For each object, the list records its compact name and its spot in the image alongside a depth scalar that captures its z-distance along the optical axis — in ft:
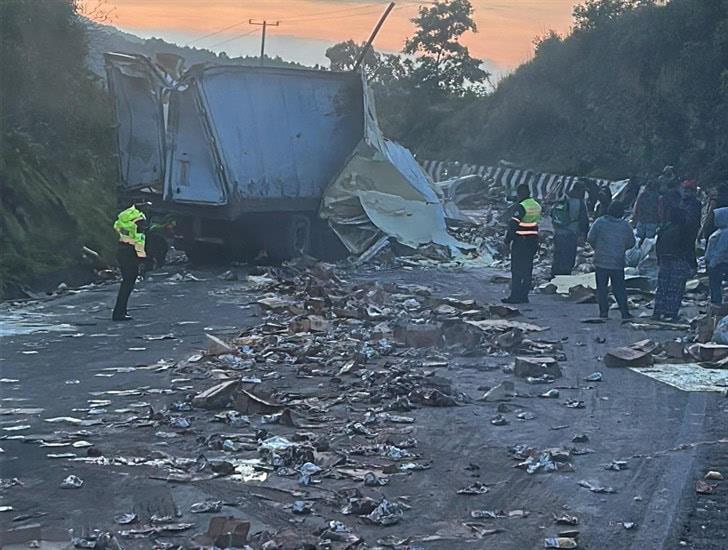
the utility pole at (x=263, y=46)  193.26
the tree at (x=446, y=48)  205.26
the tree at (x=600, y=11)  152.66
